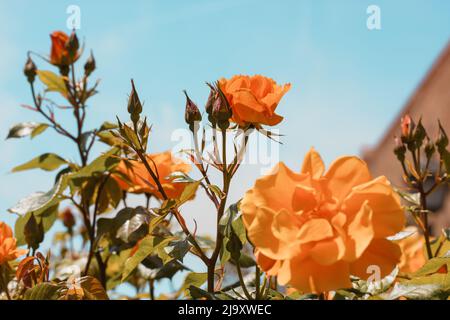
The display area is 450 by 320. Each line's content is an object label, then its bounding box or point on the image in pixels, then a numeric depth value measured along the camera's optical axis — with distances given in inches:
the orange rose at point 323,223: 26.4
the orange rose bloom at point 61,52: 43.7
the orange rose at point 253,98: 31.3
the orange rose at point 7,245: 33.8
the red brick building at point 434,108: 351.9
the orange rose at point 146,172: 38.8
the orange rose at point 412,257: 41.6
